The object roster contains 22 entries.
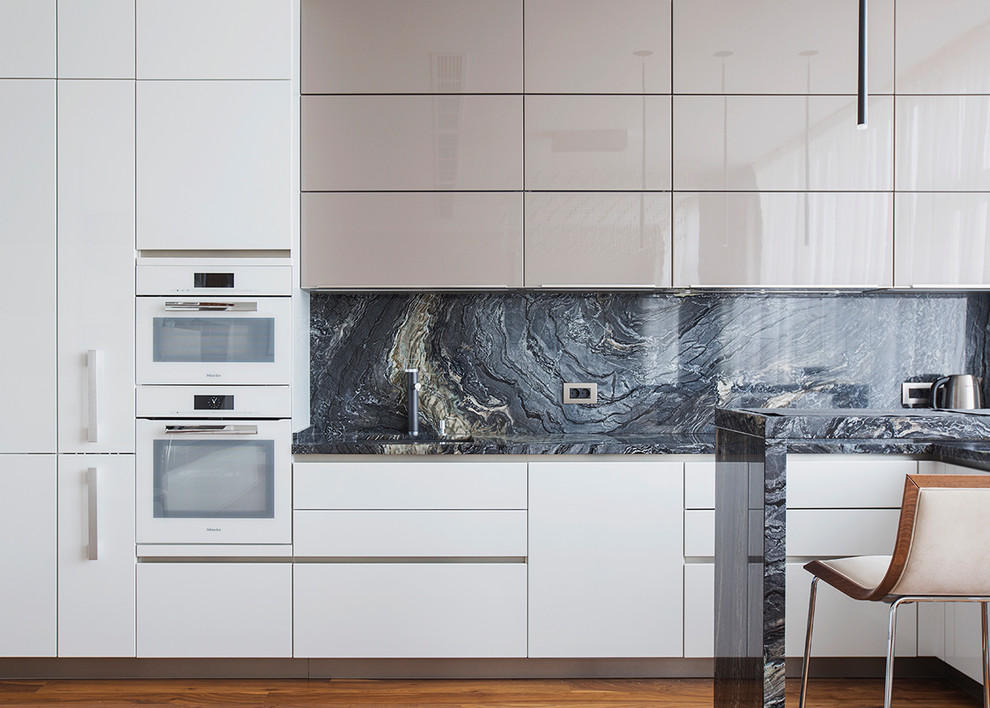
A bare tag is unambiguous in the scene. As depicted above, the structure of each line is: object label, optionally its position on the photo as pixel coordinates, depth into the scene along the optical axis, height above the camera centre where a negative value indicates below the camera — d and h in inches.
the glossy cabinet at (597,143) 105.3 +30.5
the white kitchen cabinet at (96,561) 97.9 -30.5
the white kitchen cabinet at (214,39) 99.0 +42.8
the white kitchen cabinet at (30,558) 98.1 -30.1
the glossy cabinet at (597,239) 105.5 +16.1
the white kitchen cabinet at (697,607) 98.4 -36.2
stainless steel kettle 112.6 -6.6
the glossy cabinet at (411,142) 104.7 +30.2
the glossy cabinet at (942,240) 104.3 +16.4
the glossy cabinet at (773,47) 104.4 +44.9
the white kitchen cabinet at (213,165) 98.7 +24.9
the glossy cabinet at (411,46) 105.0 +44.5
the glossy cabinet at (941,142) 104.6 +31.0
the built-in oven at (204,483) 98.0 -19.5
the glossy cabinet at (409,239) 104.7 +15.8
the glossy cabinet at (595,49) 105.1 +44.4
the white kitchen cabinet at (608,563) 98.3 -30.1
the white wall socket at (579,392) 119.7 -7.7
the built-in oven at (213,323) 98.1 +2.8
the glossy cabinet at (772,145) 105.0 +30.4
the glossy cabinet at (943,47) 104.3 +45.1
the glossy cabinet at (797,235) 105.1 +17.0
